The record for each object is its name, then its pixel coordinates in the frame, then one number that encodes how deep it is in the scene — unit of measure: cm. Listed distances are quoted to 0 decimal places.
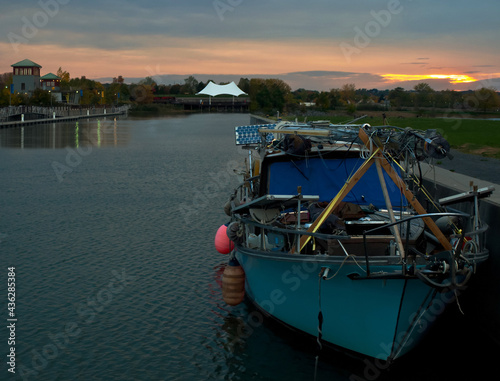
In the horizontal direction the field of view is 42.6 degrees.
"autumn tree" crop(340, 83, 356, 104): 15852
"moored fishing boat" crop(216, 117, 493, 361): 1118
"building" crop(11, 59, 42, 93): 18675
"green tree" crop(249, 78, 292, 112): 13540
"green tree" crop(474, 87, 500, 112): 12104
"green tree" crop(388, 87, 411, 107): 14825
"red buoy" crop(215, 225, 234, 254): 1697
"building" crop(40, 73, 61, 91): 19108
